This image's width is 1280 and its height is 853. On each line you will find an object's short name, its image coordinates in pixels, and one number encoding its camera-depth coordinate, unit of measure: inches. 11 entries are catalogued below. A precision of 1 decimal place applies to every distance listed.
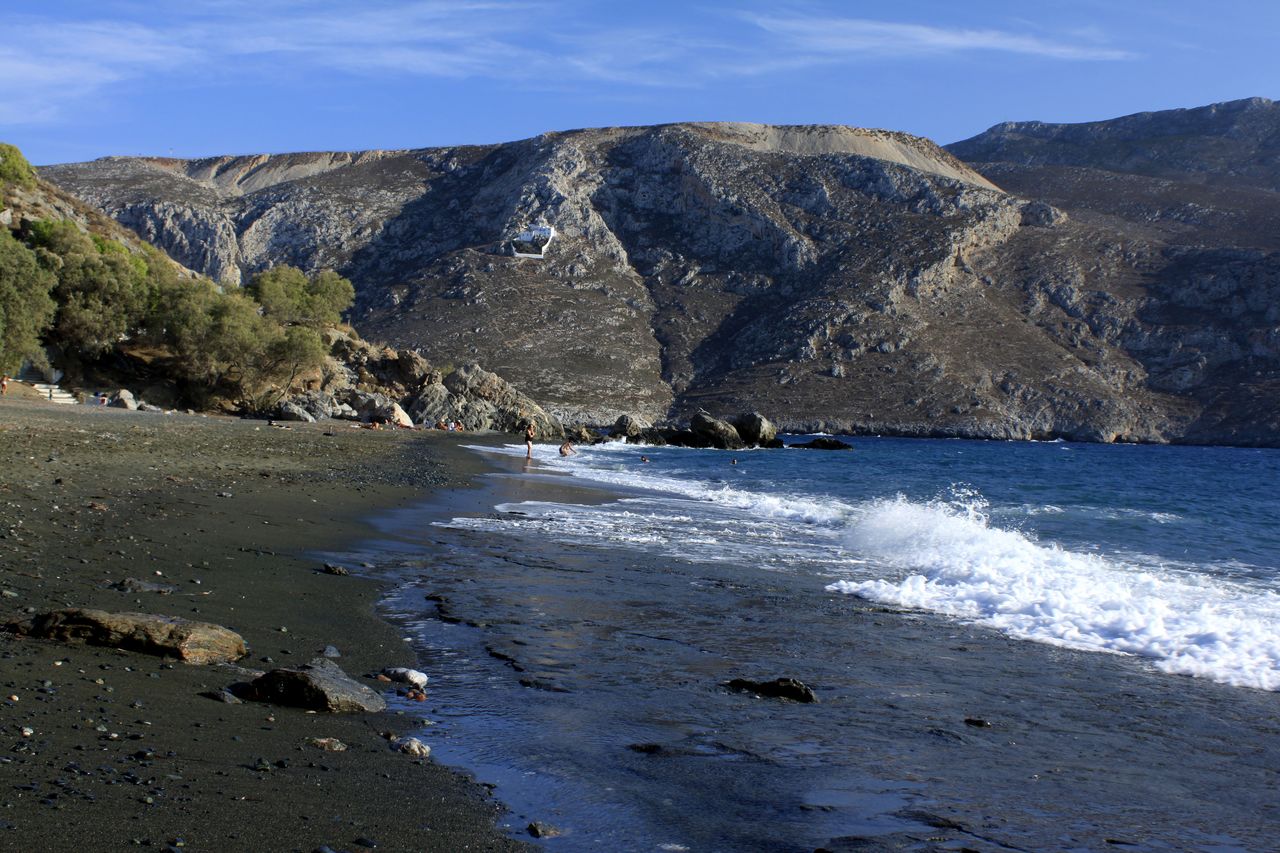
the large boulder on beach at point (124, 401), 1745.8
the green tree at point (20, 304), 1596.9
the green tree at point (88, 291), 1918.1
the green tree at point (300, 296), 2625.5
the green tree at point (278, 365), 2219.5
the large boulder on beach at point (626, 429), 3021.7
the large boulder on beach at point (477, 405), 2805.1
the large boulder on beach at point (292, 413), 2087.8
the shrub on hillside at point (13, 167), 2404.0
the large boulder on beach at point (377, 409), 2479.1
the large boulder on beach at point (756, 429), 2928.2
